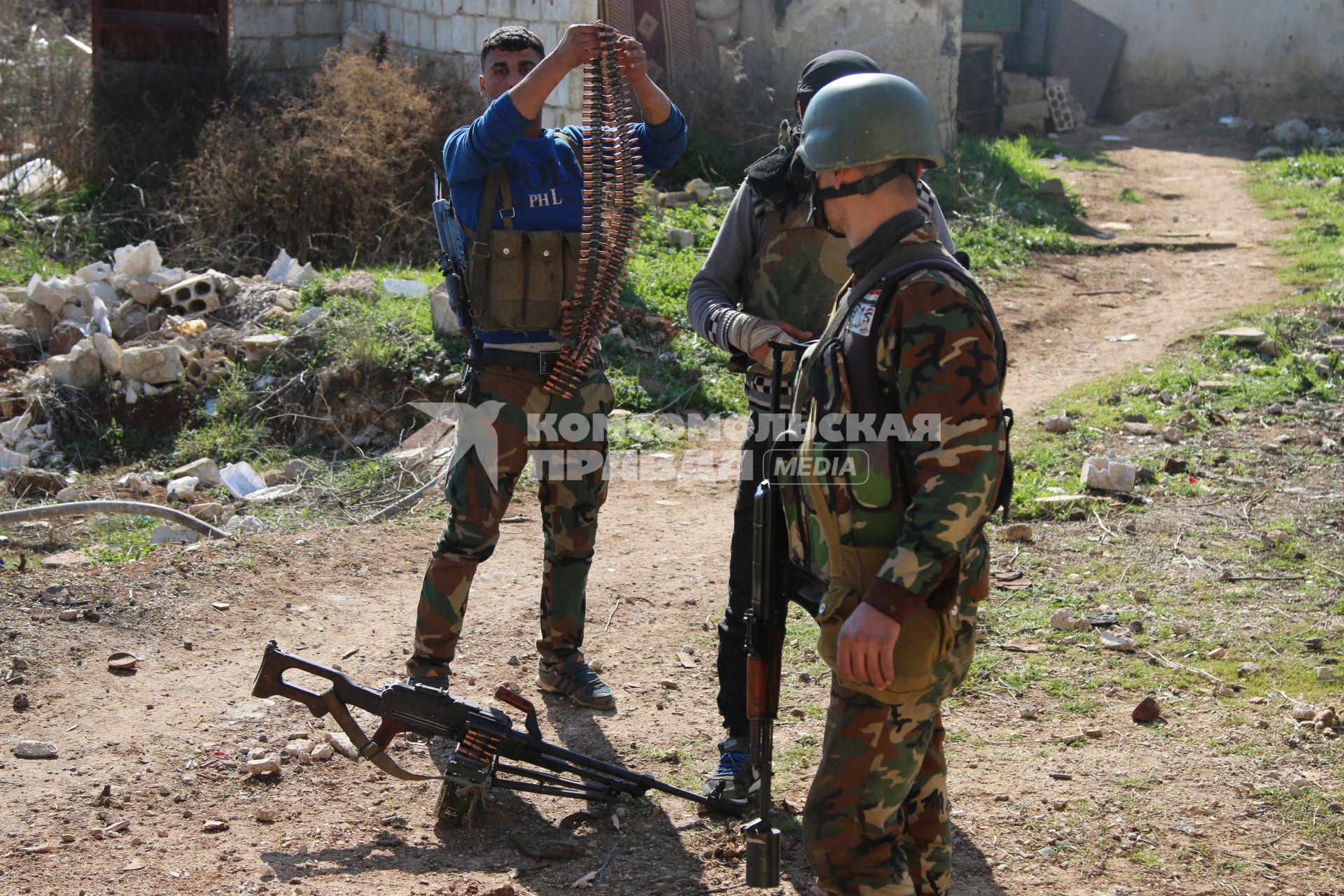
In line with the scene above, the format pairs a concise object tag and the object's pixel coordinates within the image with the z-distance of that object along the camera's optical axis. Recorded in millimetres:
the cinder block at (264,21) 12039
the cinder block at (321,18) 12188
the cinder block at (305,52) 12188
